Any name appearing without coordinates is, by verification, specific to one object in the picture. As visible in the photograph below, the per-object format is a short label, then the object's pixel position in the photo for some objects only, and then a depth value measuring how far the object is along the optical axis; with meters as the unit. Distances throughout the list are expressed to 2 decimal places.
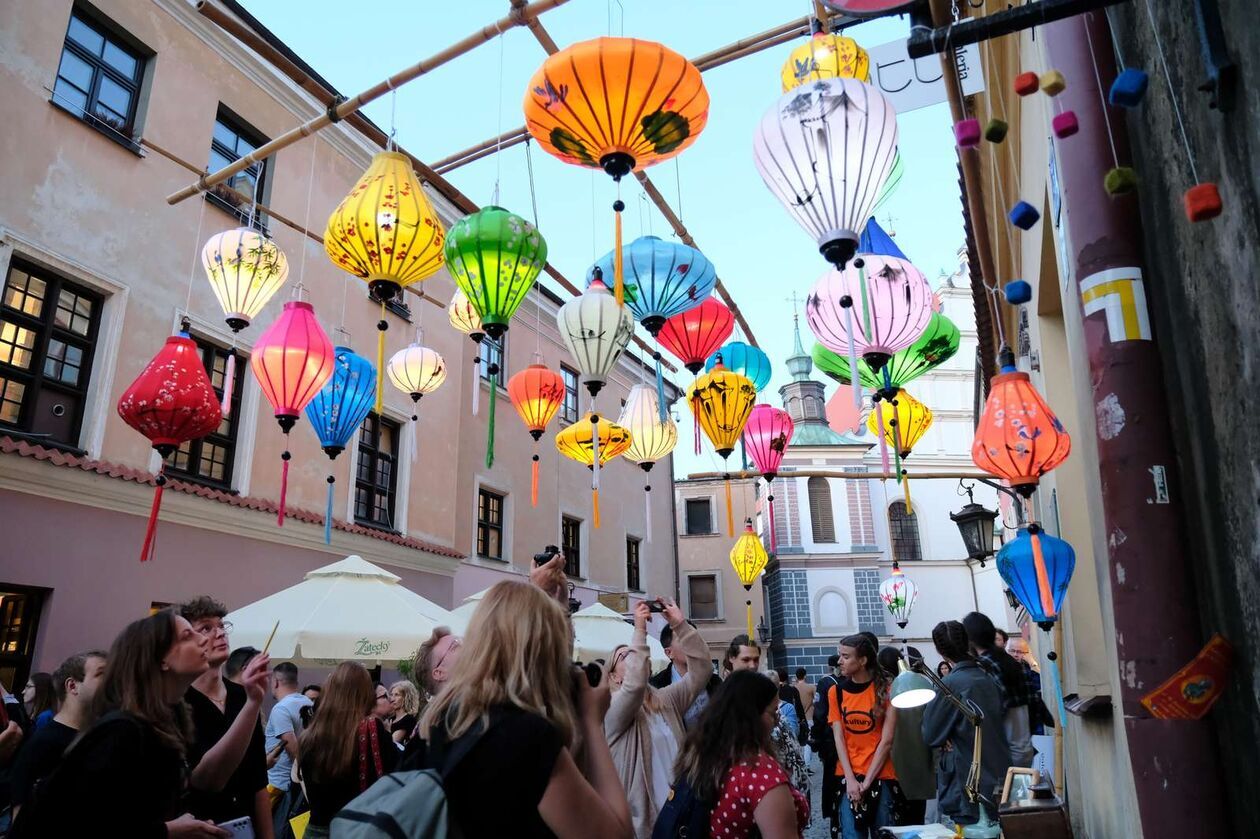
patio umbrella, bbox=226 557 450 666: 7.56
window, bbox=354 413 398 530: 13.92
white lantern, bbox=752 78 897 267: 3.95
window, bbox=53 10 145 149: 9.77
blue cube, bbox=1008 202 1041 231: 2.02
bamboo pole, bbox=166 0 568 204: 6.30
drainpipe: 2.01
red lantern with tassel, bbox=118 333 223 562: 6.21
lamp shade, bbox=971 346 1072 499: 3.88
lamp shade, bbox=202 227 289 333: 7.44
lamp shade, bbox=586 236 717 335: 6.61
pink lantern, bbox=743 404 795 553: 9.19
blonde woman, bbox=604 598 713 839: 4.02
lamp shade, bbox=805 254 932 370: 5.75
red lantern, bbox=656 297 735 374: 7.89
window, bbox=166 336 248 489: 10.78
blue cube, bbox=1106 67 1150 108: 1.58
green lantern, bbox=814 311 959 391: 7.52
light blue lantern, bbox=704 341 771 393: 9.24
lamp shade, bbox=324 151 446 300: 5.98
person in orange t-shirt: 5.86
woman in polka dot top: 2.96
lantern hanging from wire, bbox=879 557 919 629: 24.02
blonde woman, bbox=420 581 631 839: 2.03
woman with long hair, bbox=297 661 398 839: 4.12
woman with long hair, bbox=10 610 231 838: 2.41
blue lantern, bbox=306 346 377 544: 7.57
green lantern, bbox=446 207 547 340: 5.86
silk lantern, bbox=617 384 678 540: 10.00
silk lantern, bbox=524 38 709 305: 4.78
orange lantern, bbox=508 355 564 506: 9.30
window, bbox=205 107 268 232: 11.70
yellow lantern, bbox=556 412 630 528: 10.19
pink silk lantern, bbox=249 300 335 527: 6.68
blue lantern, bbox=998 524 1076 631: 4.16
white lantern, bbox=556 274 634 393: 6.54
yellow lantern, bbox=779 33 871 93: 4.72
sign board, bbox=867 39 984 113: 5.84
